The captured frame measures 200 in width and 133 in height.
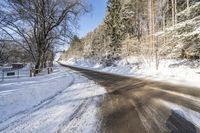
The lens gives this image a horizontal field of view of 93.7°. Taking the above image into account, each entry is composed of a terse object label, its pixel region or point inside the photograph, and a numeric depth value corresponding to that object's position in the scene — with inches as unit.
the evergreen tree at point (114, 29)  670.0
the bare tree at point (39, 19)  323.7
